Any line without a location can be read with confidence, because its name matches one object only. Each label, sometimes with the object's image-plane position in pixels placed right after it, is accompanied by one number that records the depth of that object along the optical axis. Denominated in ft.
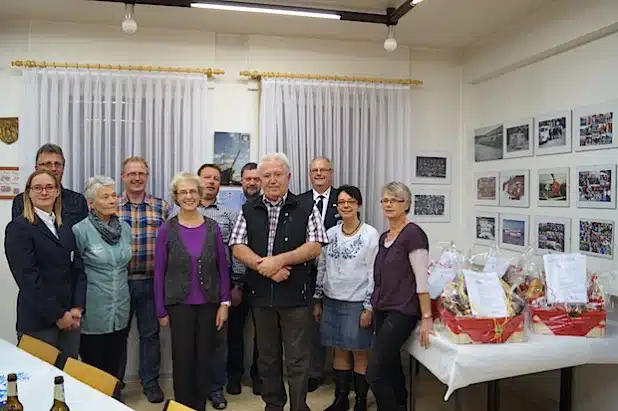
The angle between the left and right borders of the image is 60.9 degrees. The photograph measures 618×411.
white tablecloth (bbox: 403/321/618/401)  8.16
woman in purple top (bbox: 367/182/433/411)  9.30
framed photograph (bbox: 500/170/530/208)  12.75
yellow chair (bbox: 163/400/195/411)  5.60
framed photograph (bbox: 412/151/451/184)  15.33
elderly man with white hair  9.64
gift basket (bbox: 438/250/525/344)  8.46
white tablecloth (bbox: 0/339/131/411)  5.74
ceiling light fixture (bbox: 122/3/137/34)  11.32
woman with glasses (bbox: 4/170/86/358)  8.93
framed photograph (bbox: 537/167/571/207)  11.43
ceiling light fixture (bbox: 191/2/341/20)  11.12
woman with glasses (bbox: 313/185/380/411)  10.68
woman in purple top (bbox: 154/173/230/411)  9.55
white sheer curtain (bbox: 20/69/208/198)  12.85
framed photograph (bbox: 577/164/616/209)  10.18
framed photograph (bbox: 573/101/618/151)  10.25
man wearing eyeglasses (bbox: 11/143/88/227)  11.06
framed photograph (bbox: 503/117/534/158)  12.65
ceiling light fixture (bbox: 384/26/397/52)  12.28
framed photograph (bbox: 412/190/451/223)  15.38
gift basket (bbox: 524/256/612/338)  9.05
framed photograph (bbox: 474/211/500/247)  14.05
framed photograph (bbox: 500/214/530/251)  12.78
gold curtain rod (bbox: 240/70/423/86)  13.93
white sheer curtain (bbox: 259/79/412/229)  13.99
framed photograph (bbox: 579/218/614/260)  10.24
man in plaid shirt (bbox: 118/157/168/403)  11.60
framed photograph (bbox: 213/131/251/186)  14.02
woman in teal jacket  9.94
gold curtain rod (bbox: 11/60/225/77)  12.78
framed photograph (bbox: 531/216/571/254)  11.39
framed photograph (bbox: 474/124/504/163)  13.84
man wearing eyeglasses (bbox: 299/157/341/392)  12.53
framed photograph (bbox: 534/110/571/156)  11.43
